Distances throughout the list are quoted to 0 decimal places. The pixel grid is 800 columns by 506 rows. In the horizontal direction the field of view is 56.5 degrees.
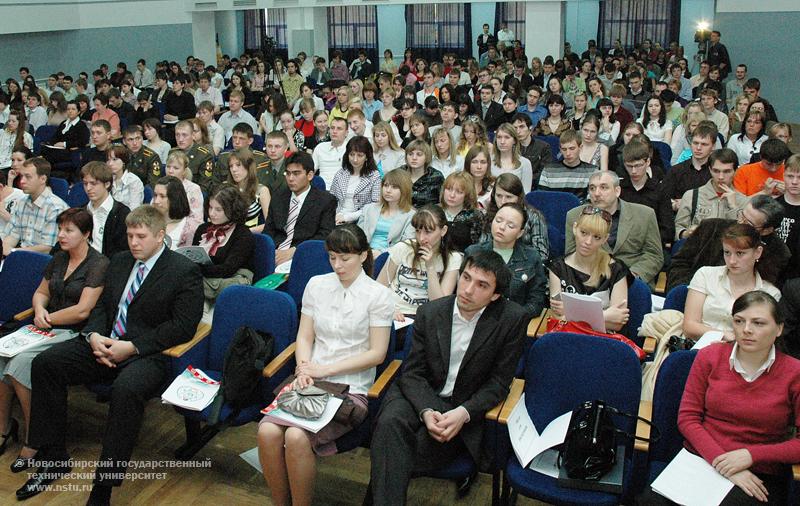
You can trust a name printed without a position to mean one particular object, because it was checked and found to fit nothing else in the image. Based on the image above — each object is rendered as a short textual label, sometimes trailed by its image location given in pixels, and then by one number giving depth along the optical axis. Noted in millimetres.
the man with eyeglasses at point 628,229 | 4441
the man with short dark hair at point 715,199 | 4609
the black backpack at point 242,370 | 3311
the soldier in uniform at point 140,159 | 6797
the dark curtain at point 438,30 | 21125
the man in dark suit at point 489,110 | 9164
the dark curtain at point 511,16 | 20359
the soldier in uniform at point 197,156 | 6750
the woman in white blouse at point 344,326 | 3307
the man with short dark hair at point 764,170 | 5066
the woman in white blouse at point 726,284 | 3336
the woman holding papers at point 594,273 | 3611
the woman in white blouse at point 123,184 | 6008
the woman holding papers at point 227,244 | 4223
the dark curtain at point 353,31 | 21750
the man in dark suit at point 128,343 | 3477
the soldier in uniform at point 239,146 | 6402
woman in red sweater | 2650
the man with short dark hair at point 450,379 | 2918
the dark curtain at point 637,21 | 19297
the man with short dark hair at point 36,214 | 5086
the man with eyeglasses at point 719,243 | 3684
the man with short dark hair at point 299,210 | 5234
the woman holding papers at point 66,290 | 3840
